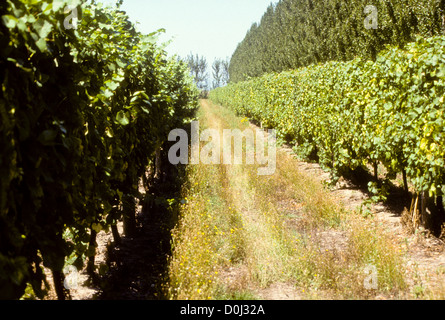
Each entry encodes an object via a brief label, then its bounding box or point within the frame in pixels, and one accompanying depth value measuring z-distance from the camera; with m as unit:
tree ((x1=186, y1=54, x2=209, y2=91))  90.52
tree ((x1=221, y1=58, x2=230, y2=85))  94.98
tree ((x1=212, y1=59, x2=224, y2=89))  96.34
